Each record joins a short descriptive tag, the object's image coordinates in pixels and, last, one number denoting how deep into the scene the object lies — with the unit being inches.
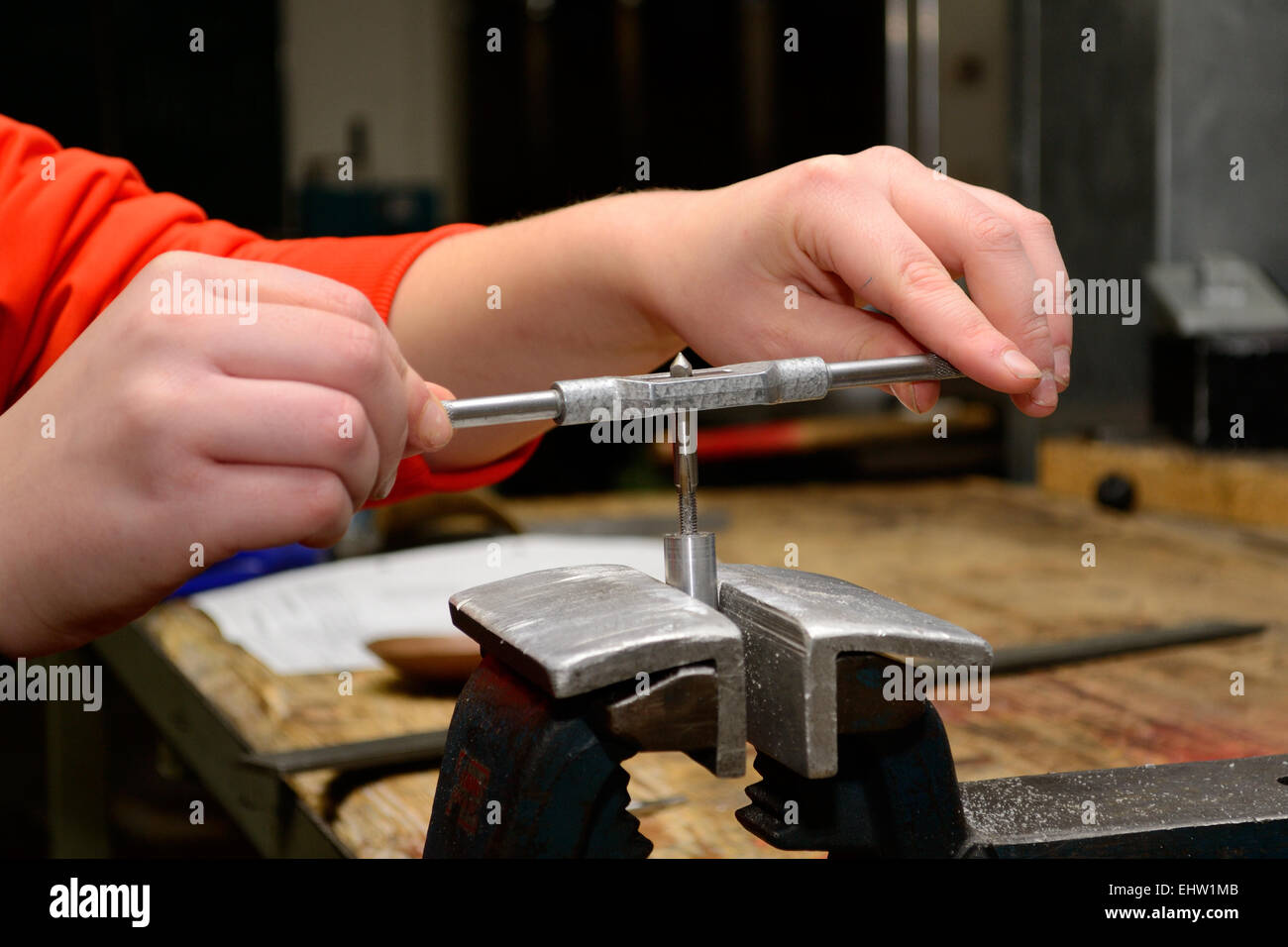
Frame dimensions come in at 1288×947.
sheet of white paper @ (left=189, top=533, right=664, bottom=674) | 48.3
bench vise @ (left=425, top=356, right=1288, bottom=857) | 20.0
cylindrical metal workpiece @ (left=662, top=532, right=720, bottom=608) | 23.4
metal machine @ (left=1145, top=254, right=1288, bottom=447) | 74.5
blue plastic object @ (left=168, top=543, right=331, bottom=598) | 57.9
